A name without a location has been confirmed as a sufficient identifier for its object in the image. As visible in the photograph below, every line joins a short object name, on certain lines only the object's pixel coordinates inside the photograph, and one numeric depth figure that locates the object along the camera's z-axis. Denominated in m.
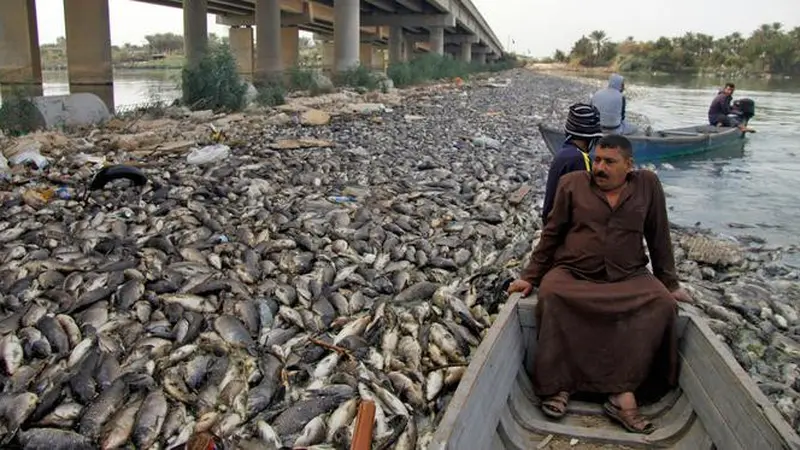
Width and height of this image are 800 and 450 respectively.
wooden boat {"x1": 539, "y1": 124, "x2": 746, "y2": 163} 13.58
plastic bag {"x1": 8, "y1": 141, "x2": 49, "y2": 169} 9.26
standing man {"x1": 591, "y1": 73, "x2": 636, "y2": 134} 9.88
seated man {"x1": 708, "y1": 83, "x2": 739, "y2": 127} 20.27
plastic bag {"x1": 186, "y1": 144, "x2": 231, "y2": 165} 10.18
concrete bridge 23.19
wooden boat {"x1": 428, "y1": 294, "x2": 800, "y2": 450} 2.85
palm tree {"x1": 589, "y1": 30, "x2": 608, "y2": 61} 126.29
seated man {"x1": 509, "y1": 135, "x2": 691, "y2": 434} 3.77
